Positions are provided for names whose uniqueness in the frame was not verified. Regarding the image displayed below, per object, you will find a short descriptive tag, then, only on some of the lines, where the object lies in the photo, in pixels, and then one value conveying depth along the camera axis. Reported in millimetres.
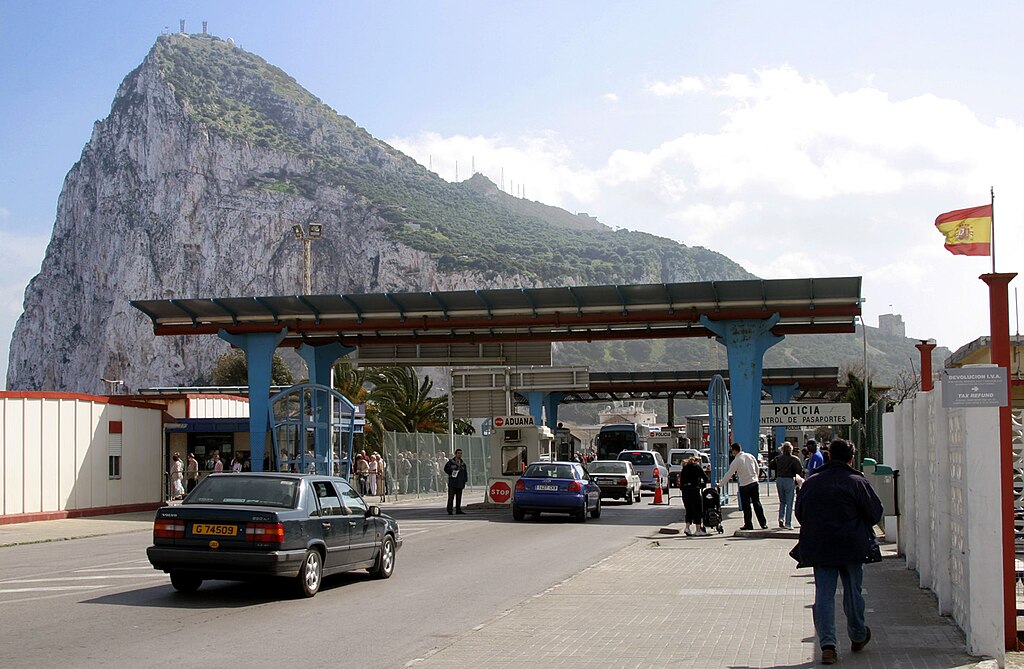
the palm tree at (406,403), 61531
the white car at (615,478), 39688
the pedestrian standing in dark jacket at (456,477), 32500
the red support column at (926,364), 15261
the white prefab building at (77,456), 28906
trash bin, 13500
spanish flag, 9969
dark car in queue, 12703
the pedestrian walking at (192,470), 39219
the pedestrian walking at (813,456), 22300
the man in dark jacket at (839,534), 9023
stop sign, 34250
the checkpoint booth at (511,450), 34562
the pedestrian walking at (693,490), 23797
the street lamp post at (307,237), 49469
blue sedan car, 28719
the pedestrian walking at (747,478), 23375
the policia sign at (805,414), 30422
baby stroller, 23781
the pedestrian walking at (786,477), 22984
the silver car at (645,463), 48281
